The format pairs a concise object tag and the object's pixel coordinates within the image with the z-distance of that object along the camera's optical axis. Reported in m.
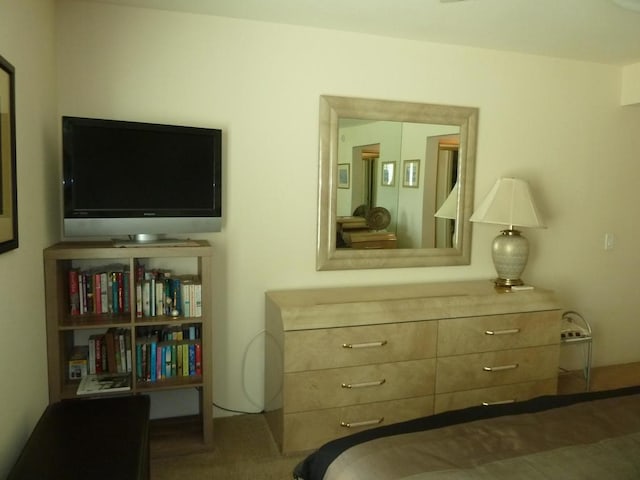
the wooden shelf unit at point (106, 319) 2.11
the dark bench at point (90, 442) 1.43
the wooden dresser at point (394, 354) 2.34
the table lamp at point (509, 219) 2.80
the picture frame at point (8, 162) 1.50
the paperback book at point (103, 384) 2.17
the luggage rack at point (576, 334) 3.02
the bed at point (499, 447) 1.23
